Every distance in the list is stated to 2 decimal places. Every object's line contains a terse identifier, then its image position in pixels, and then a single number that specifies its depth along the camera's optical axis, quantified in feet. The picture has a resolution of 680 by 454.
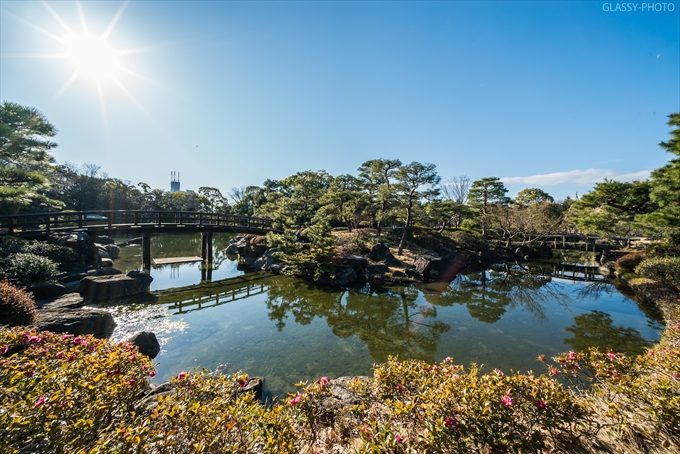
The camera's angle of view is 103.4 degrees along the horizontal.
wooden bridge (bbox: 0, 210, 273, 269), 39.50
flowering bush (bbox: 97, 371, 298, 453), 6.68
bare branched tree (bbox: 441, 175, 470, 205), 143.64
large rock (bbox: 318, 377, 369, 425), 10.80
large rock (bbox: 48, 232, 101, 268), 40.34
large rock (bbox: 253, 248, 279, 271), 57.26
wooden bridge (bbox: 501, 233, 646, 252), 88.33
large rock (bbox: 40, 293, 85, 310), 26.23
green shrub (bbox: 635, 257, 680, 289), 36.81
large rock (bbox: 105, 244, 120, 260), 64.34
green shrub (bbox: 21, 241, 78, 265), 35.14
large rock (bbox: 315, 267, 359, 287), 46.26
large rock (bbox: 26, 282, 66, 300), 28.17
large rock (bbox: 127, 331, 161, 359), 22.26
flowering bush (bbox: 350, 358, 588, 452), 7.95
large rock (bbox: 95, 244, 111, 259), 55.85
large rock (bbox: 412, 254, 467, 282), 52.11
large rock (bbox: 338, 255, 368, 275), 49.62
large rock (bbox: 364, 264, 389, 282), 50.01
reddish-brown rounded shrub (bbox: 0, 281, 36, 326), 19.70
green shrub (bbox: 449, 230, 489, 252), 80.38
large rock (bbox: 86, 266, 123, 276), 38.40
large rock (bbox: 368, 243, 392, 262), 56.80
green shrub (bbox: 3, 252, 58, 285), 28.58
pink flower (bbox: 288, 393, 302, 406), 9.71
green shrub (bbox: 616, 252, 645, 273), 55.35
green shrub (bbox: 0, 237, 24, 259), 31.81
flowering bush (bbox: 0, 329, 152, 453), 6.38
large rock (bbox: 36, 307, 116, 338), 21.80
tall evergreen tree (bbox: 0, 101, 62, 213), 33.01
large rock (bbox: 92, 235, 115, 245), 74.94
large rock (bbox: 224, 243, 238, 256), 77.96
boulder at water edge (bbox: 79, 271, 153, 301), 33.88
